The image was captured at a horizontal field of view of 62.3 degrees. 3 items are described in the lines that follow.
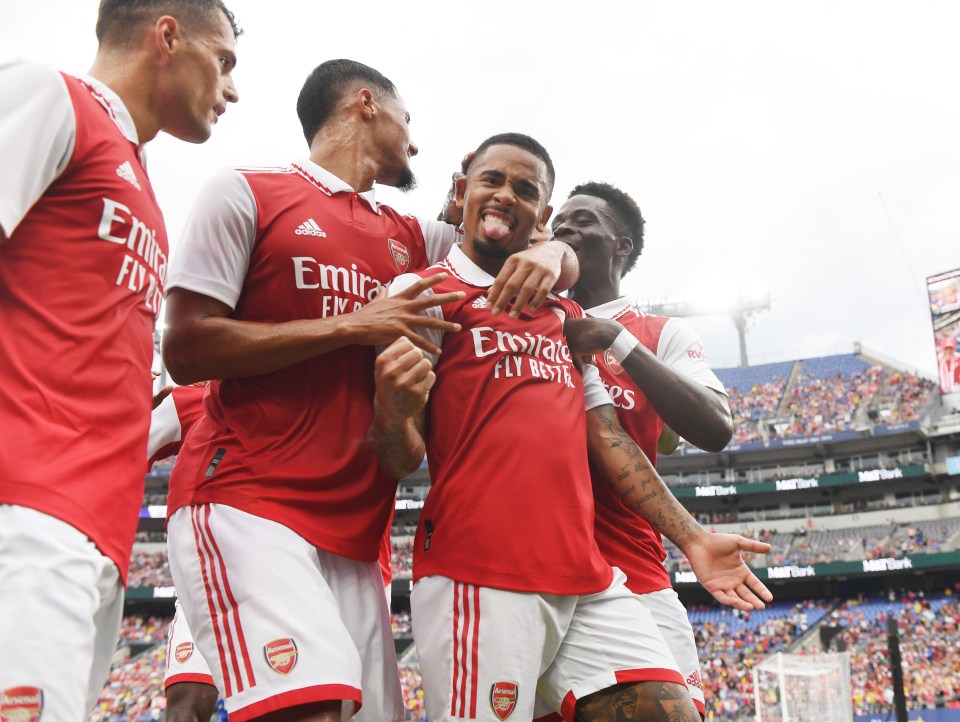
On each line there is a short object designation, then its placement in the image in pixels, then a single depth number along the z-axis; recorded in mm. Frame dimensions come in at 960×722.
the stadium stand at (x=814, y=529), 24922
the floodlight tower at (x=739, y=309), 53469
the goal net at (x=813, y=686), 13414
